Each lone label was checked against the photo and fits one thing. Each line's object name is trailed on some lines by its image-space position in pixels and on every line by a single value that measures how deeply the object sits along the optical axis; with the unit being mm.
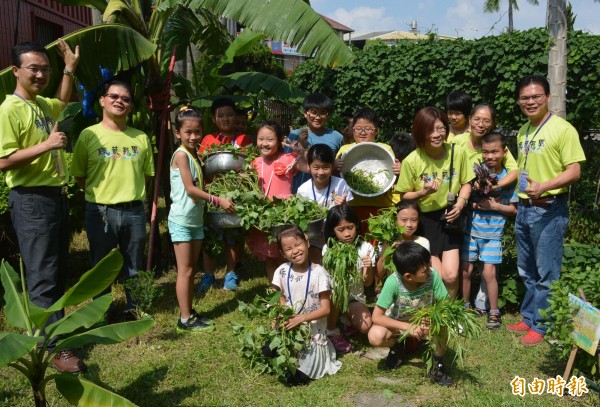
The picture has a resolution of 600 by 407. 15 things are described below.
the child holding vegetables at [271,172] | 5133
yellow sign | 3424
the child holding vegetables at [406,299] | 3867
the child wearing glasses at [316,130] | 5594
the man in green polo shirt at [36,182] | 3887
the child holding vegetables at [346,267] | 4180
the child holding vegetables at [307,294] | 4020
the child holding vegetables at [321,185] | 4727
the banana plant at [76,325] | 3115
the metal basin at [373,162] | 5059
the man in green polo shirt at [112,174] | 4523
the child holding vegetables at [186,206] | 4781
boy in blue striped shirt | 4910
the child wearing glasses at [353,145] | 5160
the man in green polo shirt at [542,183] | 4250
